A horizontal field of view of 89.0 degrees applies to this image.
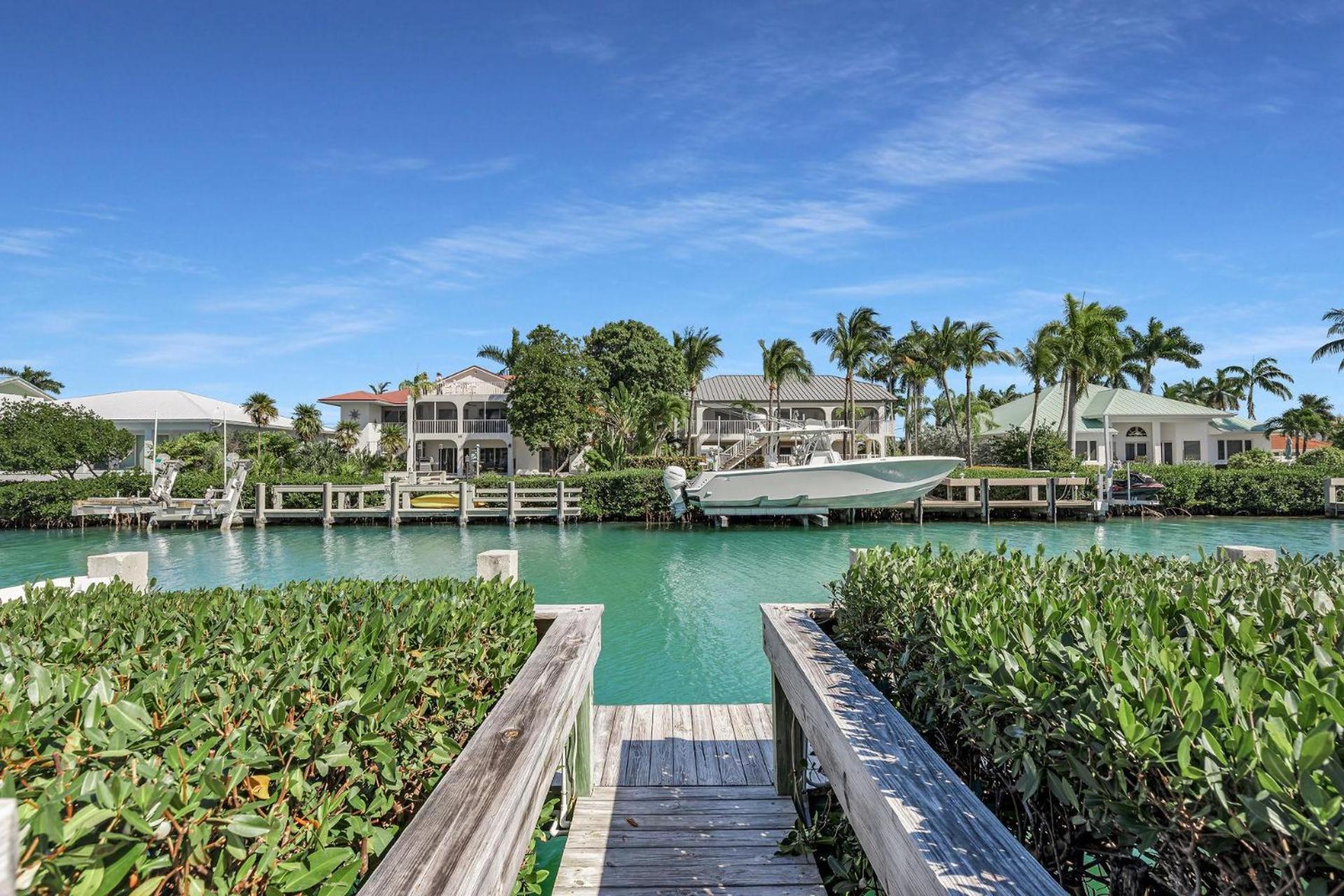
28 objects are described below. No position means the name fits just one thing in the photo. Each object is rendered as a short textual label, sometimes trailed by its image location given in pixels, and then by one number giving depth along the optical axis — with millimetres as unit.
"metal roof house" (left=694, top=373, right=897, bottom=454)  41344
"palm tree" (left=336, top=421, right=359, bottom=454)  41594
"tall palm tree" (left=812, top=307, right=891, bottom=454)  36062
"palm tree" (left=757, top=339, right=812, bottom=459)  36500
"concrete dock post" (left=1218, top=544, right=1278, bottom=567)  4152
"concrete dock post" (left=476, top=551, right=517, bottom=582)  4250
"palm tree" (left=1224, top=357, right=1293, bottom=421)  58844
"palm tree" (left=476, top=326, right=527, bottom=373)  46156
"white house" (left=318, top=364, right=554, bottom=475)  40719
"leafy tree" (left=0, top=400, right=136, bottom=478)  31047
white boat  24766
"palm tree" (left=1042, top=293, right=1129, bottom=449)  34438
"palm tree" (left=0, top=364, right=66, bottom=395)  68500
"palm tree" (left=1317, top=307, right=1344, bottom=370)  44062
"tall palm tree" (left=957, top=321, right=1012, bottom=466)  39938
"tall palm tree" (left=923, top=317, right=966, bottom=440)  40688
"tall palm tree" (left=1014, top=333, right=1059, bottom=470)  35469
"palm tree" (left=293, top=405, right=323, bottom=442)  43156
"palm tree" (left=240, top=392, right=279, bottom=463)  42000
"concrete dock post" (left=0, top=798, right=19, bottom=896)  754
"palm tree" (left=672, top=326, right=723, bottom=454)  41656
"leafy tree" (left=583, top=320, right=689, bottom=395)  40344
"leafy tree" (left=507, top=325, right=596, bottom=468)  35938
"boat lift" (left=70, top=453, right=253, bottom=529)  27109
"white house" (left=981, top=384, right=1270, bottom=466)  41031
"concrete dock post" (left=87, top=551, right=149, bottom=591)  4980
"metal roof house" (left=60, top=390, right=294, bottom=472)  41281
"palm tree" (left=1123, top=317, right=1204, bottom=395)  49844
